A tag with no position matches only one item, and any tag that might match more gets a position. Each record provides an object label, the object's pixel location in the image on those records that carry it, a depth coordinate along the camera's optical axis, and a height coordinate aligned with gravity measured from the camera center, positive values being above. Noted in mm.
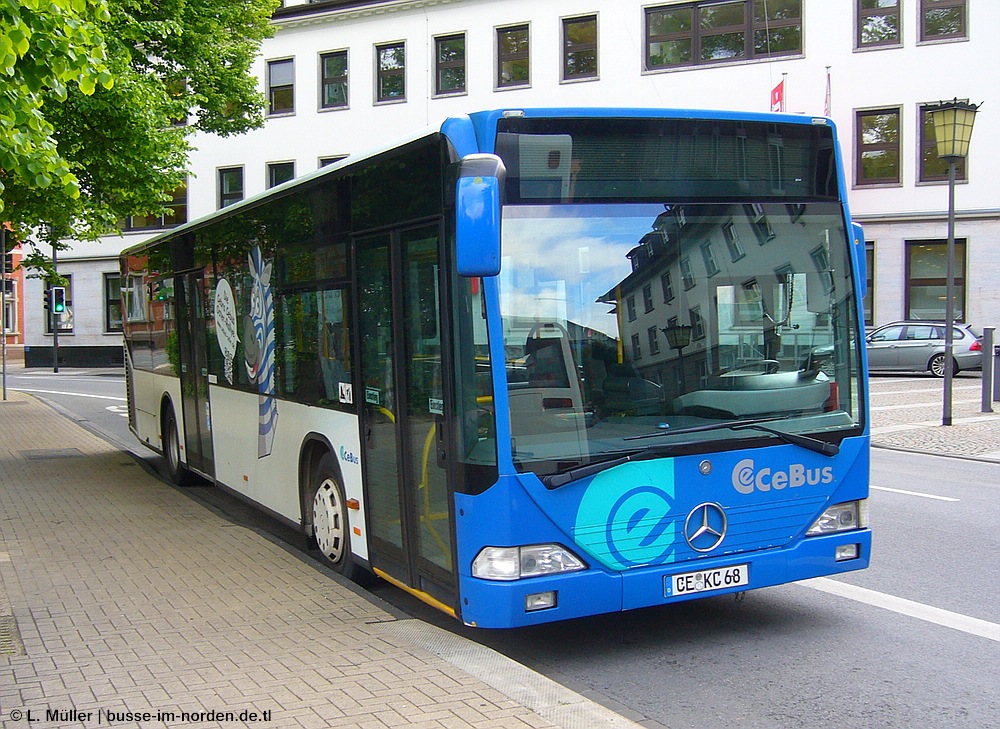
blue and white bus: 5230 -296
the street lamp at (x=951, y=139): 16859 +2453
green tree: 12748 +2239
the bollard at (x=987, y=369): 18672 -1328
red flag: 21928 +4435
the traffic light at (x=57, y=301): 37219 +523
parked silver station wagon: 26906 -1340
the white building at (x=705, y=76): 31000 +7278
